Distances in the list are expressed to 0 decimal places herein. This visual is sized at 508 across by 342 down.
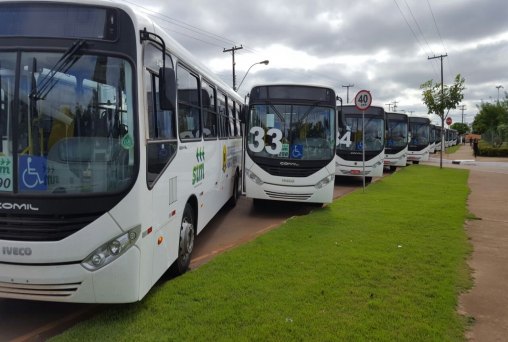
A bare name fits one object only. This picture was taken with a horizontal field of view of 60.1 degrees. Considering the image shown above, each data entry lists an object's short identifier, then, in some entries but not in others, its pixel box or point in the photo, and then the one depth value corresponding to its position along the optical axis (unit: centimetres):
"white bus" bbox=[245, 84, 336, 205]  980
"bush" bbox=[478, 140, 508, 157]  3900
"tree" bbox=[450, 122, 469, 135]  12412
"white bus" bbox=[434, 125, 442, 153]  4943
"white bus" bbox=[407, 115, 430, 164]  2831
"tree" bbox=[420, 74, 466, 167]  2512
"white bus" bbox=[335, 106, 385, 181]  1659
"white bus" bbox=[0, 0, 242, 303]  373
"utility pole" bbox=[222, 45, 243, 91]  3534
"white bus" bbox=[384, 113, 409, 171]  2228
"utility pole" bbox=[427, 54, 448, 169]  2520
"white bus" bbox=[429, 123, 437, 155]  4433
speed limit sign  1364
